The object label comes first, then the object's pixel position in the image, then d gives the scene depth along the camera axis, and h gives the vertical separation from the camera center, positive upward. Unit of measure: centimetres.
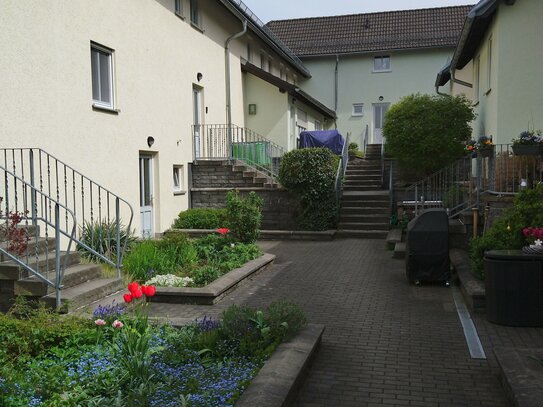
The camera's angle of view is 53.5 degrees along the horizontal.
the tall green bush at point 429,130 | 1608 +152
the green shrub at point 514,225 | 710 -63
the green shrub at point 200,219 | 1446 -99
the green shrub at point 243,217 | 1066 -71
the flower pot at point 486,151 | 1016 +54
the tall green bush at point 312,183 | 1475 -4
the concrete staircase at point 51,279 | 639 -124
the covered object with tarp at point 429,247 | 821 -103
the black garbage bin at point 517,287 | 603 -122
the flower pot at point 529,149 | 858 +48
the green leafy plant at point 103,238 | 975 -99
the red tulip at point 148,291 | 472 -94
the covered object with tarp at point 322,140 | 2164 +167
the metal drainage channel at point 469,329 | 536 -170
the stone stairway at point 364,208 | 1493 -80
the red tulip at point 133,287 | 457 -89
